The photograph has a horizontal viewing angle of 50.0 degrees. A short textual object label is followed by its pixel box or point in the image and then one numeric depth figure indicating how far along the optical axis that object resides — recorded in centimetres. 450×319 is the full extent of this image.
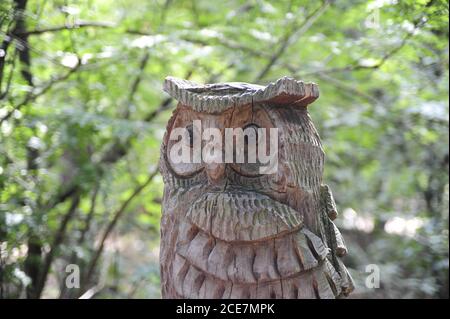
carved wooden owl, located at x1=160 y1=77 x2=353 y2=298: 190
